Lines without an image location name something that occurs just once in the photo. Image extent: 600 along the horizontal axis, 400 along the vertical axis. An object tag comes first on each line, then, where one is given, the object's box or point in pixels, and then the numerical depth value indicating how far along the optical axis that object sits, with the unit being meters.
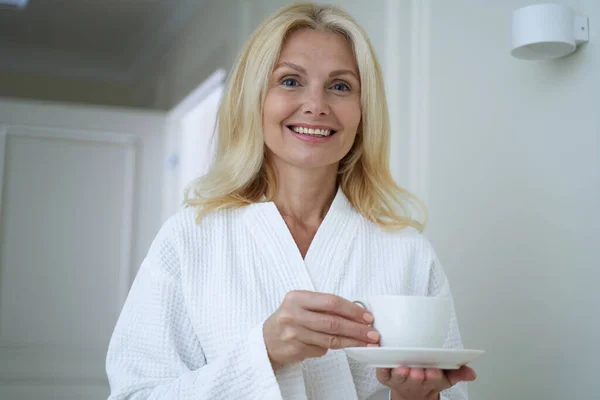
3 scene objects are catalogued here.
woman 1.15
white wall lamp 1.33
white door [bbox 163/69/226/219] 3.72
